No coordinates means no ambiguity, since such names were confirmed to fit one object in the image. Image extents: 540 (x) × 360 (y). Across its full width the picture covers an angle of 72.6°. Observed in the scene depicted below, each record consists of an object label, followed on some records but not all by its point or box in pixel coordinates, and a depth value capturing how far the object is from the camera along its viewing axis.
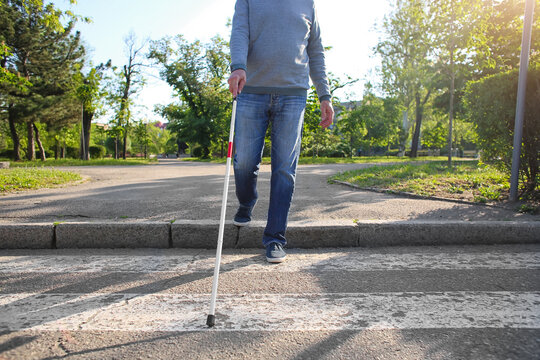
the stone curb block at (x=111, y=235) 3.51
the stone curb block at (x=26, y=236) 3.48
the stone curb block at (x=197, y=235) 3.50
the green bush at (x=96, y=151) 47.53
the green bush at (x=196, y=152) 55.47
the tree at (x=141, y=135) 42.47
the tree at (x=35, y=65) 25.28
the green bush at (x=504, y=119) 5.00
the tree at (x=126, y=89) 31.55
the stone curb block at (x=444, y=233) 3.61
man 3.12
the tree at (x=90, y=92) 25.75
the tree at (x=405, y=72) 23.70
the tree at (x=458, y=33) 6.51
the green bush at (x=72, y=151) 54.66
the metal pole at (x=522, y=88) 4.79
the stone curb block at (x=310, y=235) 3.52
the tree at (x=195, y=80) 37.22
